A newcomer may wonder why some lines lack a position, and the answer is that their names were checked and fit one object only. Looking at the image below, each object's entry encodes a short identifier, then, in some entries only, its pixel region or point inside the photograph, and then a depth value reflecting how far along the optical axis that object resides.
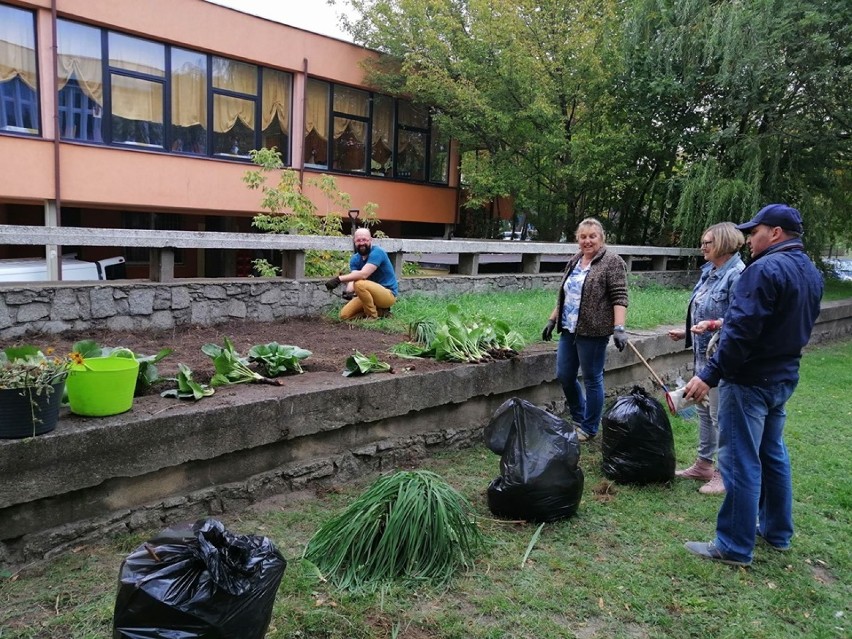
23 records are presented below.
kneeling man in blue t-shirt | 6.84
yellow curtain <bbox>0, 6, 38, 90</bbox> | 11.61
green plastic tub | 3.26
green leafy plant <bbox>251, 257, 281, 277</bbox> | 8.14
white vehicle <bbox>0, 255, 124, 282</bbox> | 8.99
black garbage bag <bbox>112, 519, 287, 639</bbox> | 2.02
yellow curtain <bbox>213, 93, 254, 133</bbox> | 14.60
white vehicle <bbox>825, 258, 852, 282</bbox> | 19.10
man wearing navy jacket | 3.20
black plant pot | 2.91
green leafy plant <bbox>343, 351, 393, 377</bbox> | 4.64
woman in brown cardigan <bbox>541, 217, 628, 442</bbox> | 4.89
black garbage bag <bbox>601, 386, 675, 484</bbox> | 4.42
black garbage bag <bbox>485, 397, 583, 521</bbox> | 3.75
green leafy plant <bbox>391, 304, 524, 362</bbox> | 5.30
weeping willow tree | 12.24
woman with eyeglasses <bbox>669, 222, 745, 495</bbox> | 4.42
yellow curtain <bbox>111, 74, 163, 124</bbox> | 13.09
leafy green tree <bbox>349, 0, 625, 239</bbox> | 14.27
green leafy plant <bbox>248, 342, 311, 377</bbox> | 4.56
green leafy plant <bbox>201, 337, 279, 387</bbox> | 4.21
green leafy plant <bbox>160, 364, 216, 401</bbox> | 3.79
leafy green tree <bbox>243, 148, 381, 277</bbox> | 9.91
